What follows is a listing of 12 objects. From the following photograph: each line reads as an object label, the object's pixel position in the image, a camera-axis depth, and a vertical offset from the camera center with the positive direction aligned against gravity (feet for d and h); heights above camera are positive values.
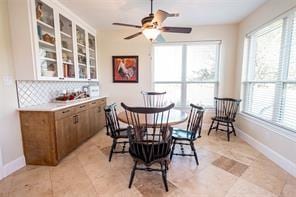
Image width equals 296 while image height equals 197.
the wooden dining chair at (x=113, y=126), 8.05 -2.35
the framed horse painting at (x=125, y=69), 13.72 +0.89
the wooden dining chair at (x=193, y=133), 7.71 -2.69
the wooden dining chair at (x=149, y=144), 5.99 -2.38
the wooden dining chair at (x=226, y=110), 11.42 -2.30
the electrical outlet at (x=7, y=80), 6.98 -0.03
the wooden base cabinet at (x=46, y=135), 7.61 -2.64
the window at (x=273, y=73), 7.62 +0.38
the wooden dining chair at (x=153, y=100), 13.06 -1.66
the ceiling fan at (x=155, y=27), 6.72 +2.33
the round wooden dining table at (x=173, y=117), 7.14 -1.76
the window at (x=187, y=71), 13.19 +0.72
